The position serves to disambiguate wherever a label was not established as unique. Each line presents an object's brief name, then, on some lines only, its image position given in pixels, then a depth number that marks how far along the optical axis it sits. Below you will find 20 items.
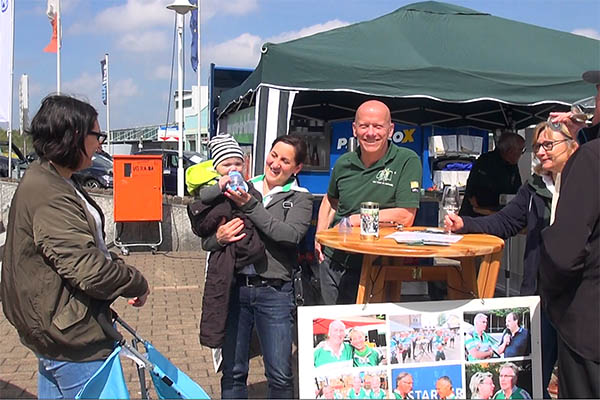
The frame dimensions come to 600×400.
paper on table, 2.60
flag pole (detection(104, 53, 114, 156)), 27.02
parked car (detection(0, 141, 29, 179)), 17.50
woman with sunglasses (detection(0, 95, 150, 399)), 1.99
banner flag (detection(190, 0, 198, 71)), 14.82
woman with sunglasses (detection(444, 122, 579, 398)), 2.87
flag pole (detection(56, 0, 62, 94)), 15.64
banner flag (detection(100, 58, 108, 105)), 27.49
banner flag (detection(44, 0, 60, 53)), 15.52
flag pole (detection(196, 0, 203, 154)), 14.81
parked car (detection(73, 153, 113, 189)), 17.42
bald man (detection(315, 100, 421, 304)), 3.14
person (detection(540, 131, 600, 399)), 1.95
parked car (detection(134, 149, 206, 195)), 16.62
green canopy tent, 5.06
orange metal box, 8.32
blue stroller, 2.01
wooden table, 2.48
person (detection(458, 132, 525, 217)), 5.91
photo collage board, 2.47
